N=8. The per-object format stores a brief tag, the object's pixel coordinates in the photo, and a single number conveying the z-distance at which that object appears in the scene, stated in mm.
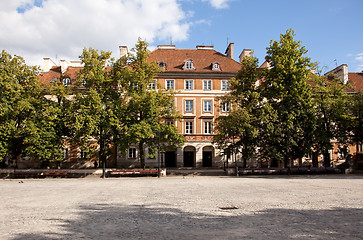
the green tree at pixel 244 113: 28438
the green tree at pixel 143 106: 28938
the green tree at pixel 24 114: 28641
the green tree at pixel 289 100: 28922
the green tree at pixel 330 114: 29891
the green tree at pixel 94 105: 28359
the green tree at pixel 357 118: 31203
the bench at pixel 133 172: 30453
